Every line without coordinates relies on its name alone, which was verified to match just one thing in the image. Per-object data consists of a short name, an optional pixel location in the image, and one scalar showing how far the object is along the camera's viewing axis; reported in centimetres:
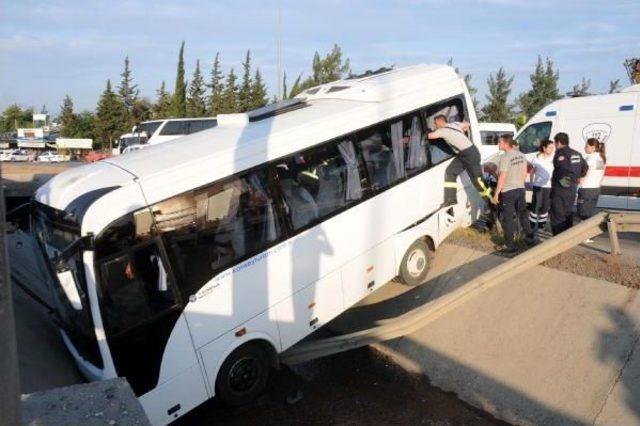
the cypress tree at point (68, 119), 6731
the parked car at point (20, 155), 5935
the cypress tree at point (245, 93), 4888
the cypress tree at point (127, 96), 5497
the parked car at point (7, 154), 5801
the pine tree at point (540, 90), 3316
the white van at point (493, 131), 2143
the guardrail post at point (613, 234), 671
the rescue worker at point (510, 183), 802
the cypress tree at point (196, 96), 4969
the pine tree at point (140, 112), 5534
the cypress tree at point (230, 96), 4753
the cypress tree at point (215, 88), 4900
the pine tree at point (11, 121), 9625
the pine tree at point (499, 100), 3428
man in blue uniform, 818
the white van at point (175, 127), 2395
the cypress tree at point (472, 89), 3363
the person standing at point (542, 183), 956
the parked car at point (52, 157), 5456
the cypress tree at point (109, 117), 5428
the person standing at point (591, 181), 852
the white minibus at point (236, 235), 490
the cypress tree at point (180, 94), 4916
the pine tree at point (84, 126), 6700
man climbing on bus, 788
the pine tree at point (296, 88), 3568
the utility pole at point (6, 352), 172
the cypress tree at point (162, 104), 5180
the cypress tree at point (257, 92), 4891
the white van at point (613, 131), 1130
